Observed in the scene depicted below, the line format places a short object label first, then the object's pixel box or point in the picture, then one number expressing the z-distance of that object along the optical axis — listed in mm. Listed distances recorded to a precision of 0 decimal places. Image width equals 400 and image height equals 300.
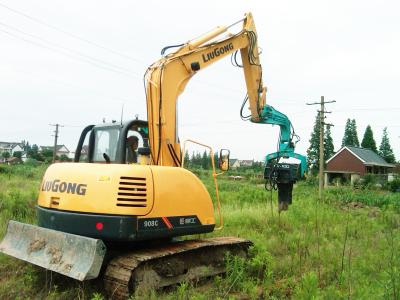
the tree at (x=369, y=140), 75500
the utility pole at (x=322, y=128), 26031
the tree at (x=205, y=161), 86025
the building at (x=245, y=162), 131262
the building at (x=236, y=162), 123125
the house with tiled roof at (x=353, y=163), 56062
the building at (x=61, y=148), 107562
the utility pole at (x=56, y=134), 52906
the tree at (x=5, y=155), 86294
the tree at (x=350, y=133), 79125
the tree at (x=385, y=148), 76488
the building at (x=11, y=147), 117500
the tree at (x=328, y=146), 69538
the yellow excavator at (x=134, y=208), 5539
